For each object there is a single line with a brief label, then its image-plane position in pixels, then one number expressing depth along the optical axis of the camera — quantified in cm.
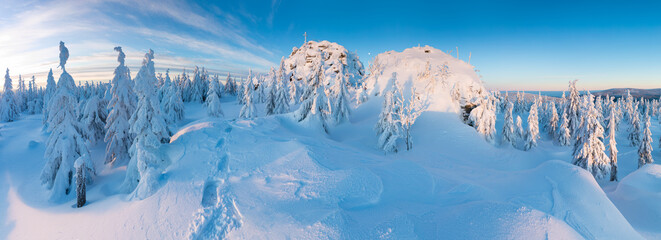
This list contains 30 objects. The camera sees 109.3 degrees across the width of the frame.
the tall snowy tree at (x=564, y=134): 3247
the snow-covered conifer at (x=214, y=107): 3234
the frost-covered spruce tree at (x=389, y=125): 1878
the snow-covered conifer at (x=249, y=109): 2912
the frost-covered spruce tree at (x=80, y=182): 977
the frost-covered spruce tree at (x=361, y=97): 3215
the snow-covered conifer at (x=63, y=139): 1199
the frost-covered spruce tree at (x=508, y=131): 2584
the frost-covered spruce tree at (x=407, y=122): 1857
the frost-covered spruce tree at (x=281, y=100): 3167
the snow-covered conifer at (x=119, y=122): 1488
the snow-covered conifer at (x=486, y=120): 2334
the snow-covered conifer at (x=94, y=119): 1748
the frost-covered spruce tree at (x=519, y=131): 2814
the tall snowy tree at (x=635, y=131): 3609
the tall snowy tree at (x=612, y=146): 1806
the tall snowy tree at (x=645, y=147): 2220
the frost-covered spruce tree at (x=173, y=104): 3112
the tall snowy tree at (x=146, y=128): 1020
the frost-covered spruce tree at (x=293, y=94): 5091
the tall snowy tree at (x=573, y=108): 3309
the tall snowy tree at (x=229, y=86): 7312
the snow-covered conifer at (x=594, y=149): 1784
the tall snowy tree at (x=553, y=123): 3887
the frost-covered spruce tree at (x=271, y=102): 3272
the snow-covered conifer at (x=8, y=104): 3703
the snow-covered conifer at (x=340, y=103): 2509
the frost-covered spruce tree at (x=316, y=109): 2181
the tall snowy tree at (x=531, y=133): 2827
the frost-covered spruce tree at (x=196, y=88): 5534
